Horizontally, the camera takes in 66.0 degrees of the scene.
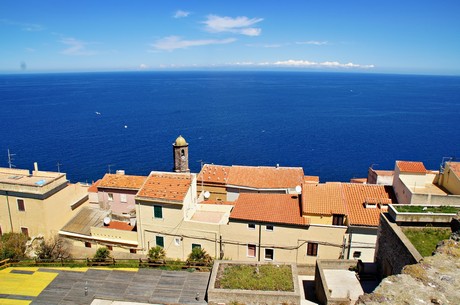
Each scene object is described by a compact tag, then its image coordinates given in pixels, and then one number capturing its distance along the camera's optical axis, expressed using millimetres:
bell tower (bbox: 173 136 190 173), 40156
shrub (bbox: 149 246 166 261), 30438
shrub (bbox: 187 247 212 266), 29038
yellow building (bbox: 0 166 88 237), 34375
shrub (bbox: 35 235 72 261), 31094
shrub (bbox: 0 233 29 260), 31078
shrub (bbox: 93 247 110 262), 29938
